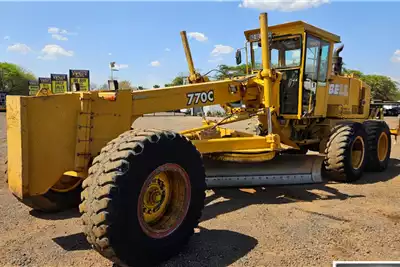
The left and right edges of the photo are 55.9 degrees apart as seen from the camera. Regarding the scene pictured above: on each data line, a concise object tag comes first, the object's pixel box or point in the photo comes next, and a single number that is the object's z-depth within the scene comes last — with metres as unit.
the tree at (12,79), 66.50
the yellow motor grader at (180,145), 3.33
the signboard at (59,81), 50.41
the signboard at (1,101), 44.76
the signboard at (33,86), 48.70
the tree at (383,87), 66.44
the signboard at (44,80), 51.47
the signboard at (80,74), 49.23
